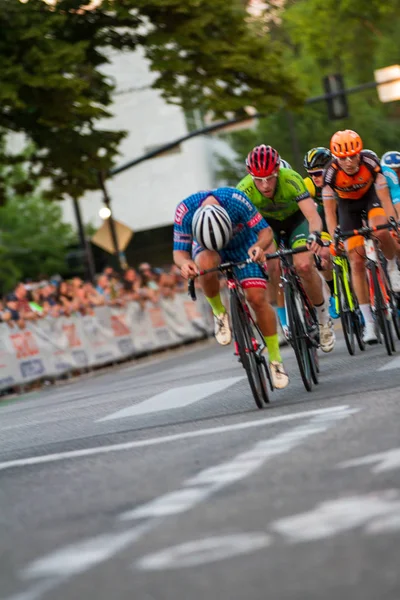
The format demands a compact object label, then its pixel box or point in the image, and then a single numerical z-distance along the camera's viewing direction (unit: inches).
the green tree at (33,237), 2063.2
